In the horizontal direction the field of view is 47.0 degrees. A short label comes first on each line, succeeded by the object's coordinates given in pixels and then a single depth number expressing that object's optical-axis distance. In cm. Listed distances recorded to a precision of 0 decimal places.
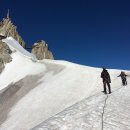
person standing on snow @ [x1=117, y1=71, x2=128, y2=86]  1984
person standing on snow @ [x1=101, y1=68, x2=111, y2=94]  1545
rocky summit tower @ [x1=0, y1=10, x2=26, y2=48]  7072
